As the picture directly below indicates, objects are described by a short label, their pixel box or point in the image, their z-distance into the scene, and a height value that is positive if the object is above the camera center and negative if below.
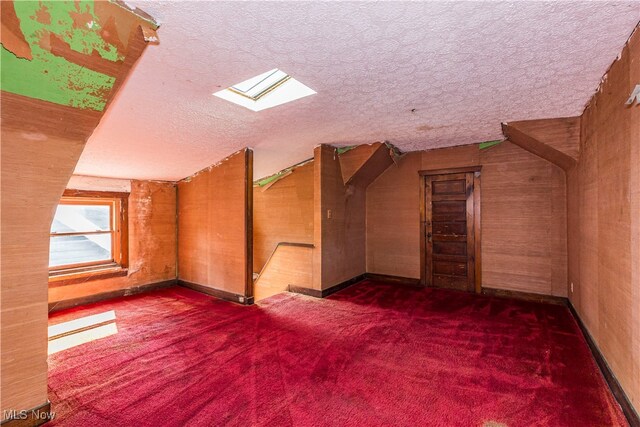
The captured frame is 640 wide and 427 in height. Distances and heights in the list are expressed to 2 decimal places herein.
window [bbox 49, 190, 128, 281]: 3.97 -0.22
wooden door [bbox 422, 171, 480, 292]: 4.57 -0.31
